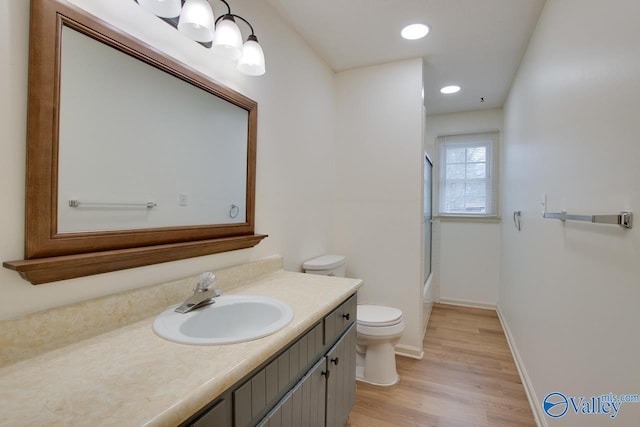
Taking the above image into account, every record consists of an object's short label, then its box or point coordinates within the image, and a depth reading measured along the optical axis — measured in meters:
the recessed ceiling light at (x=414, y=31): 2.03
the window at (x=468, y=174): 3.67
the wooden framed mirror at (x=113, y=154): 0.84
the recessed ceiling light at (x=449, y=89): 3.02
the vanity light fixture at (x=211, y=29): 1.11
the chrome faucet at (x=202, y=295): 1.14
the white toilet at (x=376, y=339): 2.07
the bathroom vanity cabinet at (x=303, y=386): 0.80
